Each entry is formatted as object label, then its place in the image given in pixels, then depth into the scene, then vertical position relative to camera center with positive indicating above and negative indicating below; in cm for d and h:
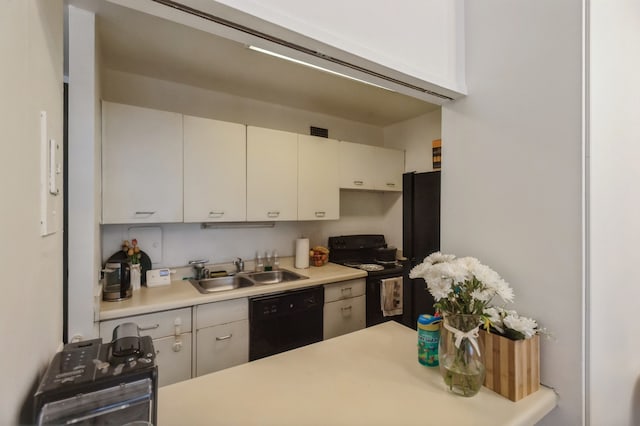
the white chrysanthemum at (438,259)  102 -16
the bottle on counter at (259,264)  277 -49
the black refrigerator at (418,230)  206 -13
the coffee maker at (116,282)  184 -44
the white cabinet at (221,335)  197 -85
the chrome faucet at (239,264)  266 -47
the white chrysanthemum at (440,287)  90 -23
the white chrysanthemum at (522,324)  91 -35
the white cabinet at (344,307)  254 -85
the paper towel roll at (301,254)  289 -41
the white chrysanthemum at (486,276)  89 -19
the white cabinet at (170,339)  181 -80
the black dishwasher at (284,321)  215 -84
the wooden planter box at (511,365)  90 -48
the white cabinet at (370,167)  305 +50
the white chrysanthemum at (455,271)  89 -18
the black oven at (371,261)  278 -55
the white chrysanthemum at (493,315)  94 -33
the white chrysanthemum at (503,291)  89 -24
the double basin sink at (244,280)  241 -59
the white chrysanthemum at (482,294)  90 -25
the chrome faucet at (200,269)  244 -48
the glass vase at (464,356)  90 -45
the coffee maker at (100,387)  58 -37
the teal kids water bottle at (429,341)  108 -47
